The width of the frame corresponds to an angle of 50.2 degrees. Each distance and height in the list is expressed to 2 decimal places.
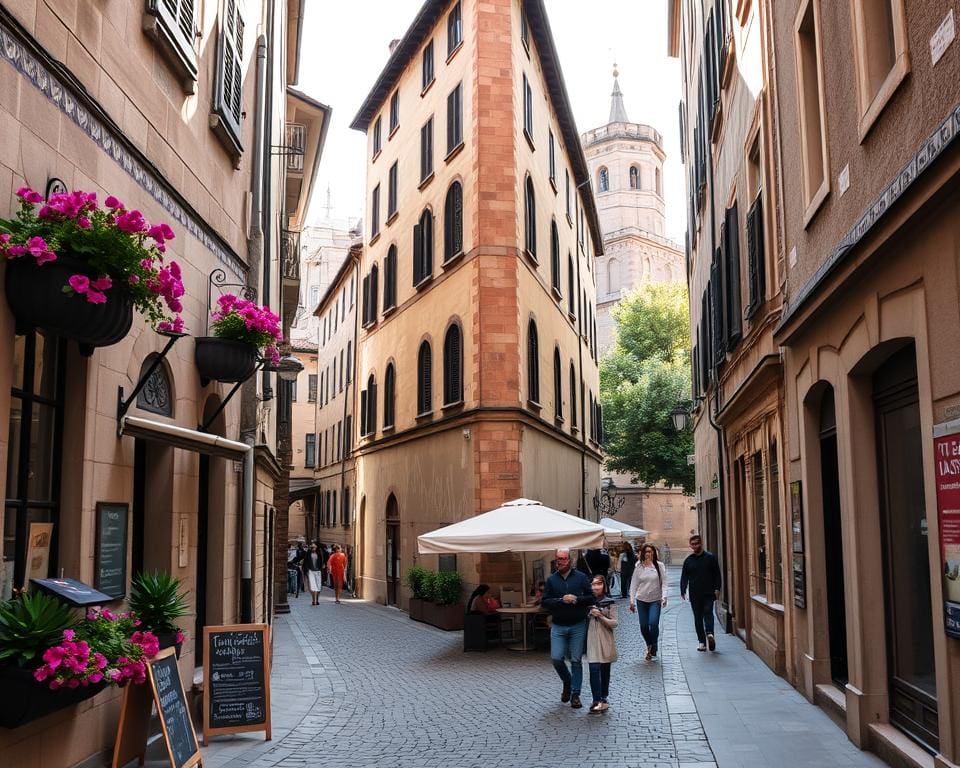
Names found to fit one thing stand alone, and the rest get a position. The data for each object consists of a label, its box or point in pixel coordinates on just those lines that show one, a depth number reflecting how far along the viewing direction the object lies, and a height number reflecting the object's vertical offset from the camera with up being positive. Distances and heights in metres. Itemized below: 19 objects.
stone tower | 76.44 +25.01
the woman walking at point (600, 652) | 10.69 -1.31
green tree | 47.25 +5.16
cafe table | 16.19 -1.34
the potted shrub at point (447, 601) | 20.83 -1.50
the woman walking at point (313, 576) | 29.53 -1.35
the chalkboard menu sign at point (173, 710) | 7.22 -1.30
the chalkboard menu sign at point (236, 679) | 9.23 -1.35
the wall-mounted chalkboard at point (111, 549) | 7.78 -0.13
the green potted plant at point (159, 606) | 8.27 -0.61
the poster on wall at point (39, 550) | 6.75 -0.12
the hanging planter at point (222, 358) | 10.11 +1.70
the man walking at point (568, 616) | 10.98 -0.96
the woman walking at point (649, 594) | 14.82 -0.99
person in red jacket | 30.02 -1.17
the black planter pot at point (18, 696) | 5.76 -0.92
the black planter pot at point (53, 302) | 6.15 +1.39
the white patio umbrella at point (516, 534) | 15.05 -0.10
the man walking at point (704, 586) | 15.42 -0.91
